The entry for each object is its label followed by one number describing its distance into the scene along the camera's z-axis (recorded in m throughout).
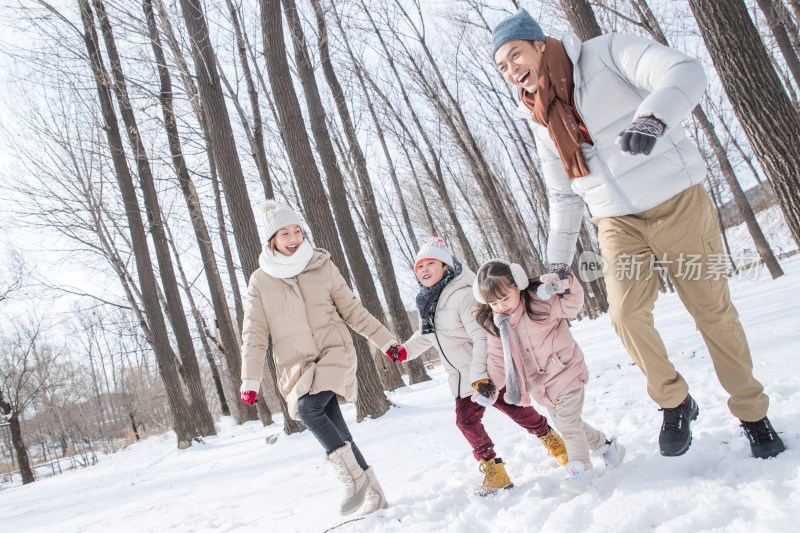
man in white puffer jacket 2.08
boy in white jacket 2.76
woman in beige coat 2.92
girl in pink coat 2.53
